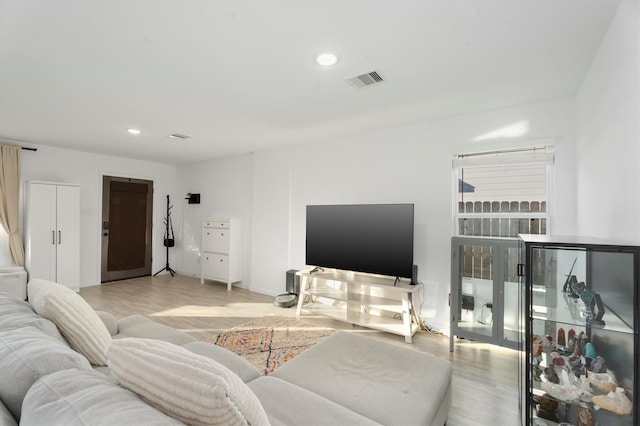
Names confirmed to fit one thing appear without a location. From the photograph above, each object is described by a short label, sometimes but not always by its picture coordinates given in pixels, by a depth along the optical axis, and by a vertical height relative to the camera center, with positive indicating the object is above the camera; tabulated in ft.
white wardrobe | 15.56 -0.94
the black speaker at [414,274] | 11.36 -2.12
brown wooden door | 19.54 -0.85
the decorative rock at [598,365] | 5.12 -2.44
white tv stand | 11.25 -3.31
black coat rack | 22.29 -1.49
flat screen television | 11.47 -0.86
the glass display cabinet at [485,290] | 9.61 -2.36
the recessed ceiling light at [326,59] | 7.11 +3.69
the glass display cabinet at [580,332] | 4.78 -1.95
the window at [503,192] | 10.22 +0.89
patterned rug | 9.44 -4.31
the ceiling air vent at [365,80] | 8.12 +3.70
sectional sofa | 2.58 -1.70
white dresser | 18.30 -2.12
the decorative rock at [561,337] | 5.62 -2.16
